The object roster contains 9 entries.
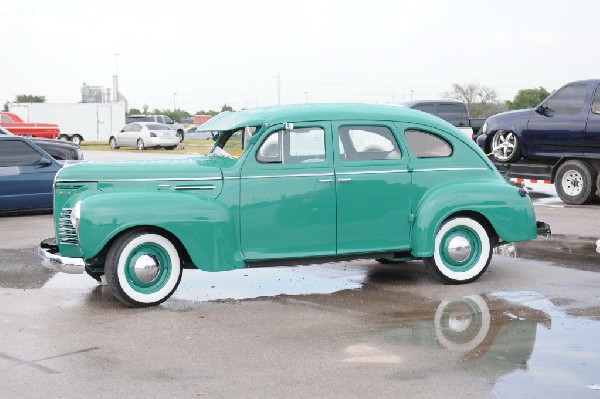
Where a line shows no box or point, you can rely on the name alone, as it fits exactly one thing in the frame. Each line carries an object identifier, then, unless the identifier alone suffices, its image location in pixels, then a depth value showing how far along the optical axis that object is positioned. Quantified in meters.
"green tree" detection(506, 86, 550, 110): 84.19
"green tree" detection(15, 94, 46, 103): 107.38
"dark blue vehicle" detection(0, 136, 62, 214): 15.41
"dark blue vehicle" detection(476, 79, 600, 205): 16.05
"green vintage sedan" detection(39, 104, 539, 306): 8.26
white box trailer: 54.75
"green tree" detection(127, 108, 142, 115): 114.12
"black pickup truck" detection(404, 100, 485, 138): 27.80
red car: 39.09
